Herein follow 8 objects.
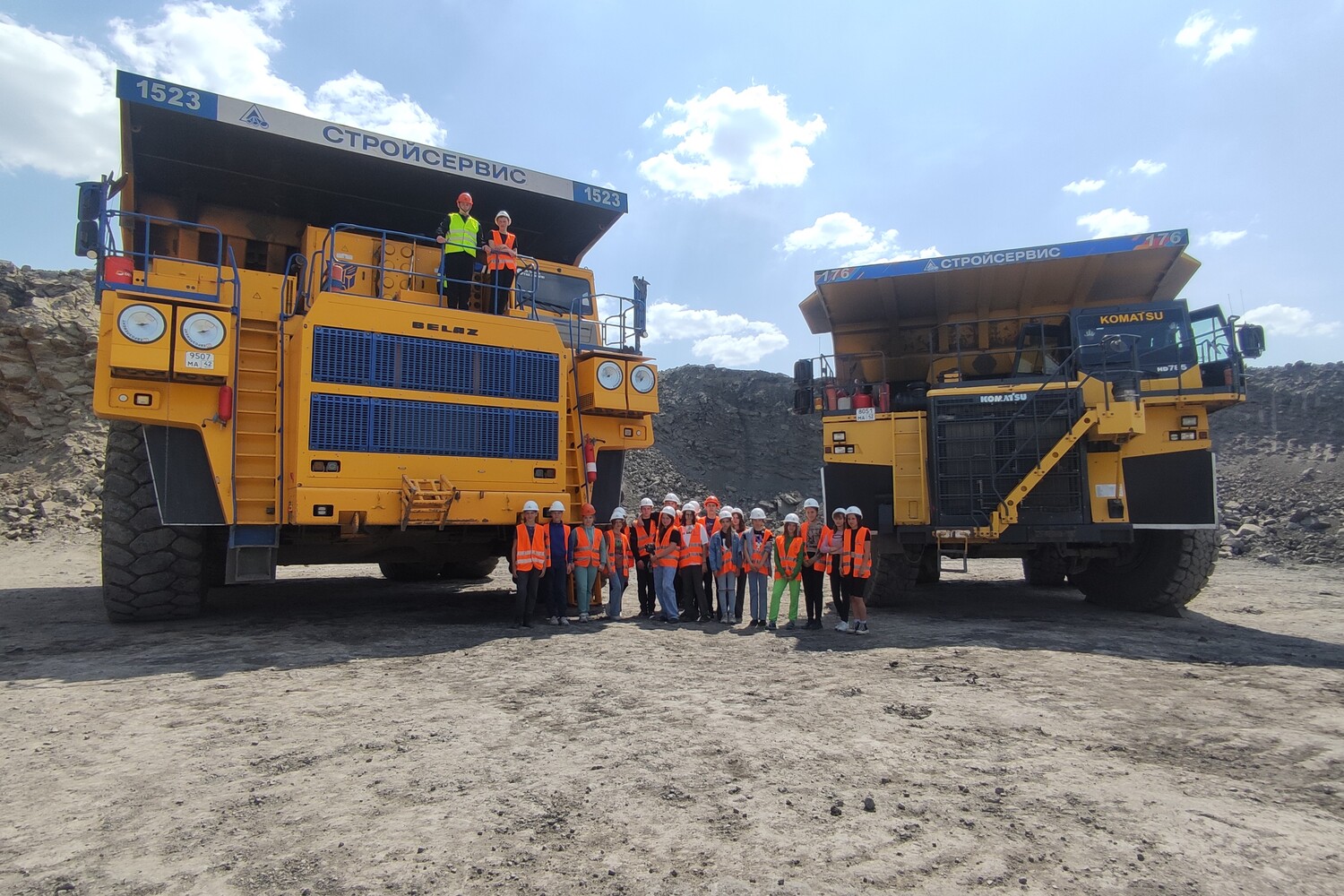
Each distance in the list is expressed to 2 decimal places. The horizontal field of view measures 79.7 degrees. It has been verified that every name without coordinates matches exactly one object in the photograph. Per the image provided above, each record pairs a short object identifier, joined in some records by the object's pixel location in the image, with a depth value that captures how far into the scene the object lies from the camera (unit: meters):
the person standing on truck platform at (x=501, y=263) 7.67
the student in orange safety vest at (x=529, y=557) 7.12
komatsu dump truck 7.83
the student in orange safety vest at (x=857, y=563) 7.28
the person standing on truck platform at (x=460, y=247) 7.68
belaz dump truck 6.26
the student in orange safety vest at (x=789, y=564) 7.87
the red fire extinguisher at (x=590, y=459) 7.70
